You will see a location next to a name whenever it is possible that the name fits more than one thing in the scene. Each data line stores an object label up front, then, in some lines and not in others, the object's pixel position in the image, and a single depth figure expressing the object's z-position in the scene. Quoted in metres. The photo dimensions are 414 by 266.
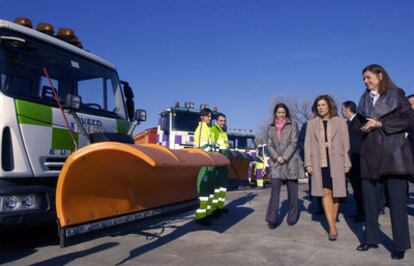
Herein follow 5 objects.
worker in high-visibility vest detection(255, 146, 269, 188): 15.38
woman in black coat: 4.31
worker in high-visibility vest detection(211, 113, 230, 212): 6.76
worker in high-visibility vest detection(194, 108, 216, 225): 5.72
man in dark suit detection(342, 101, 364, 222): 6.80
